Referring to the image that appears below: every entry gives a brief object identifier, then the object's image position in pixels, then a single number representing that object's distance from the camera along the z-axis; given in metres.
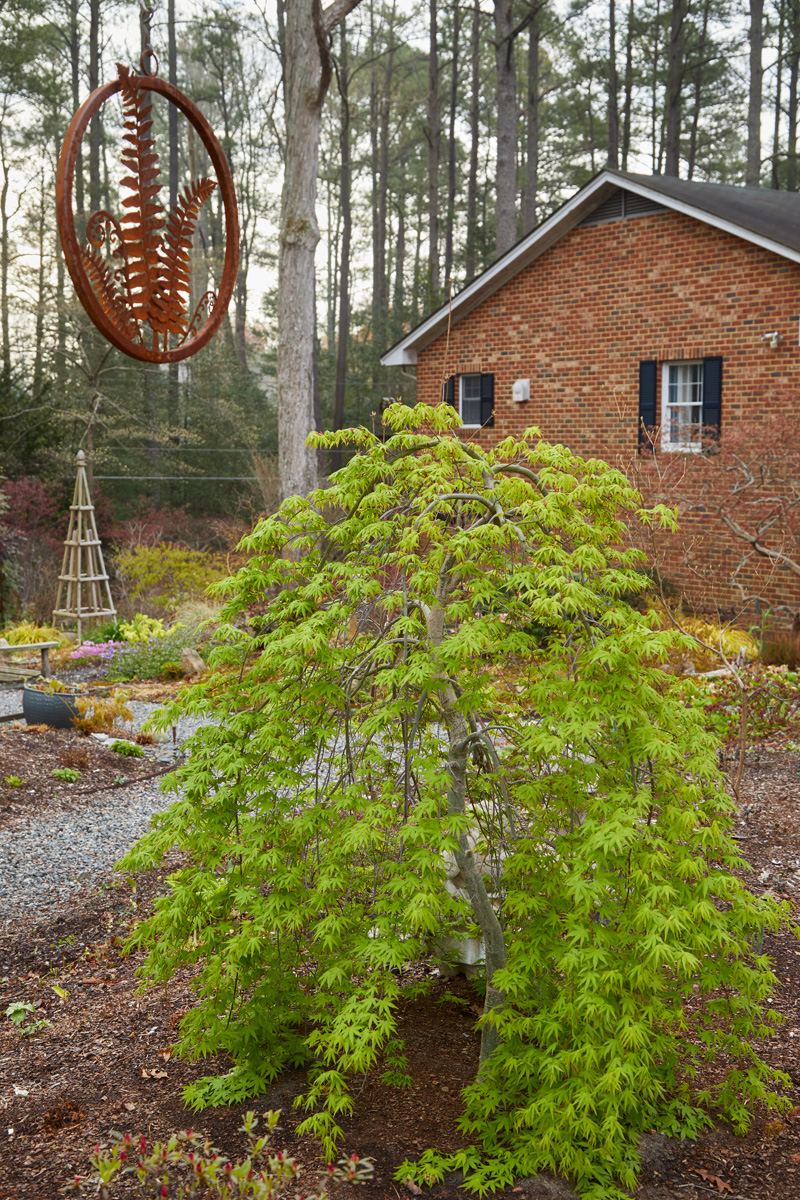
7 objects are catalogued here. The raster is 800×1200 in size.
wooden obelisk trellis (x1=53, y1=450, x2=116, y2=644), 13.19
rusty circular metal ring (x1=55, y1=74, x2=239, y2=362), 5.32
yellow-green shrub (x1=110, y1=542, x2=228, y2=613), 14.42
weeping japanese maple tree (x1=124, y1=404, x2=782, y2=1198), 2.74
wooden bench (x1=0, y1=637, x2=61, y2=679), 10.09
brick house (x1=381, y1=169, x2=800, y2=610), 12.02
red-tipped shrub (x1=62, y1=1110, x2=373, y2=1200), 2.31
